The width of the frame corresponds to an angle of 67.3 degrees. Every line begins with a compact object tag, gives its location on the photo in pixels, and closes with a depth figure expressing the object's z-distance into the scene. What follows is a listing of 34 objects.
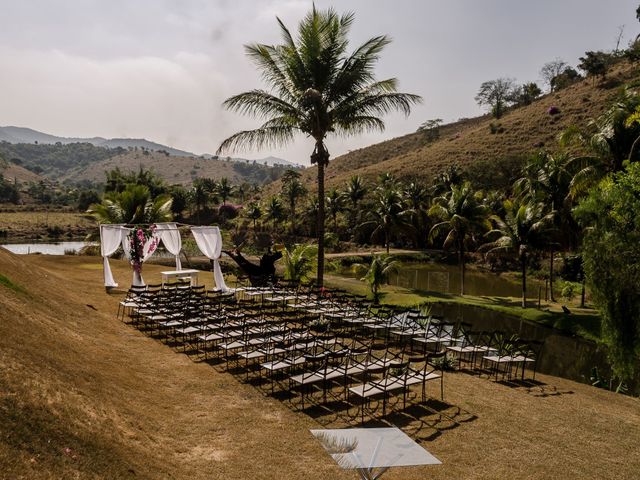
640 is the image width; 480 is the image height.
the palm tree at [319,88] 18.61
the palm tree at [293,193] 60.28
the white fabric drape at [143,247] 21.27
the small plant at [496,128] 72.80
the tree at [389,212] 40.03
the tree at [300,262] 23.94
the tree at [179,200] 72.30
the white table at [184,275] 21.87
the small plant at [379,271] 22.97
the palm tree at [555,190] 25.53
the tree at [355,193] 57.38
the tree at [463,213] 30.45
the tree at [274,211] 60.81
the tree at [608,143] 18.48
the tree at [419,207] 48.56
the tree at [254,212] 62.62
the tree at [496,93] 111.52
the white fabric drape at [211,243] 21.06
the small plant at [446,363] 12.14
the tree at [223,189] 77.94
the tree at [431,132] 100.06
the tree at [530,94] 88.66
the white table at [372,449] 5.51
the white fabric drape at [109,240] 20.92
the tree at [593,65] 70.38
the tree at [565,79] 85.19
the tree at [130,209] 29.95
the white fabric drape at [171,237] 23.58
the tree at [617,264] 12.34
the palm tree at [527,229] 24.27
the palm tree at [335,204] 56.09
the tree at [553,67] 112.29
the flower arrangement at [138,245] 21.44
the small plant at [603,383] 13.31
